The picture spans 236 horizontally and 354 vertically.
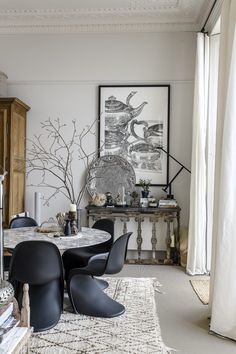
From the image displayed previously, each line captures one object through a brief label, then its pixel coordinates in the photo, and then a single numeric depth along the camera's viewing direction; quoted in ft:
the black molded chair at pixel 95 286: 9.99
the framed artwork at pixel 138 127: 17.53
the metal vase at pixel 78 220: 11.61
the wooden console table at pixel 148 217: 16.37
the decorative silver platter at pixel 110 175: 17.54
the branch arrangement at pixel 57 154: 17.93
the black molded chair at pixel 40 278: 9.00
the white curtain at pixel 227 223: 8.97
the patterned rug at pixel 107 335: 8.41
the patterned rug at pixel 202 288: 12.12
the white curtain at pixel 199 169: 14.99
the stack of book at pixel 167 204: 16.56
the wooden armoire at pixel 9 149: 15.64
